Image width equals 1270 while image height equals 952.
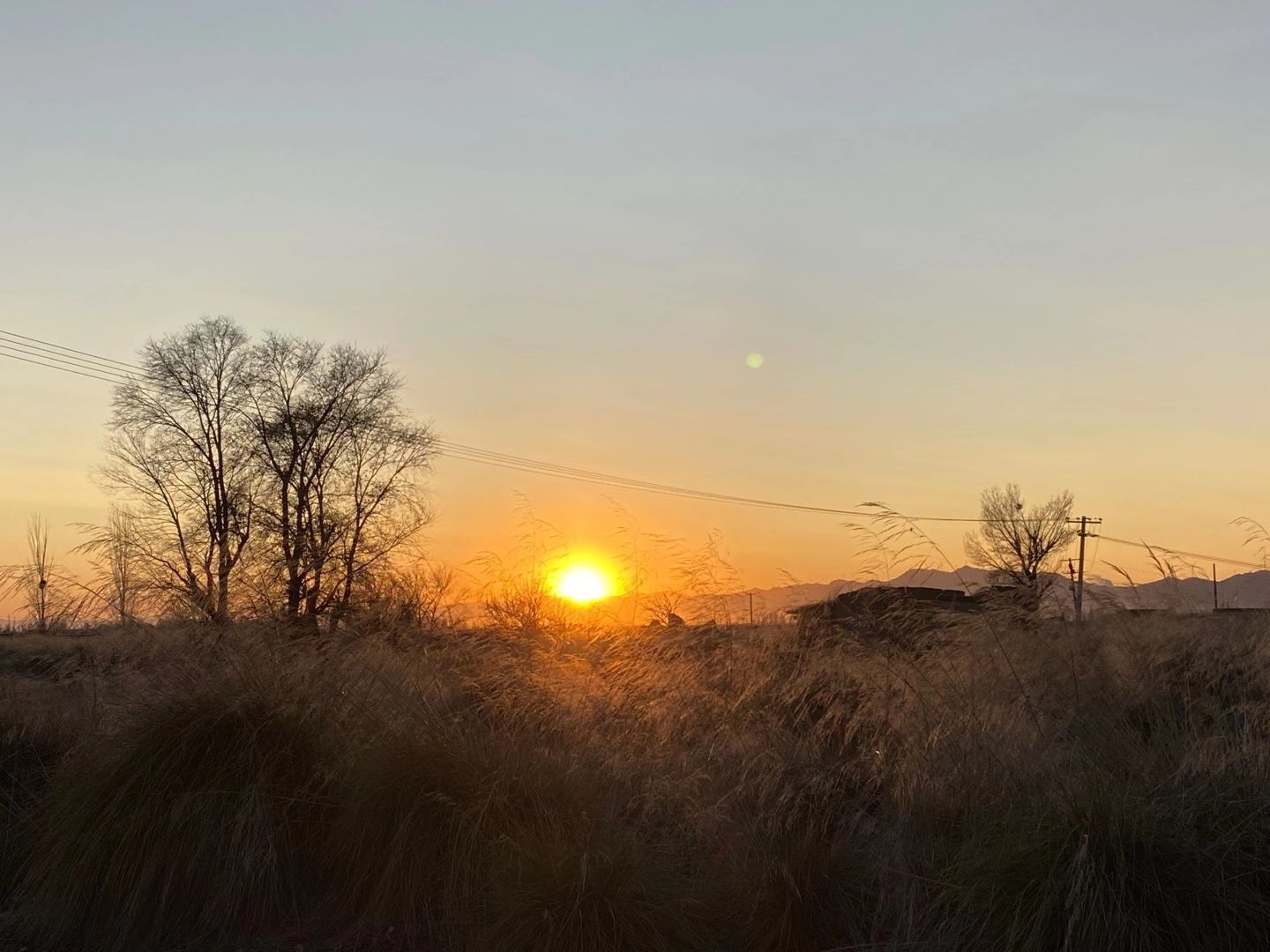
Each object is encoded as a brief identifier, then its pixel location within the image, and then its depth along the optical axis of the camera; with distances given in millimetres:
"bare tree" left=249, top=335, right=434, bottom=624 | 37250
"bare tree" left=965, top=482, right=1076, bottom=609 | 56125
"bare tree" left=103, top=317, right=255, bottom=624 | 35969
